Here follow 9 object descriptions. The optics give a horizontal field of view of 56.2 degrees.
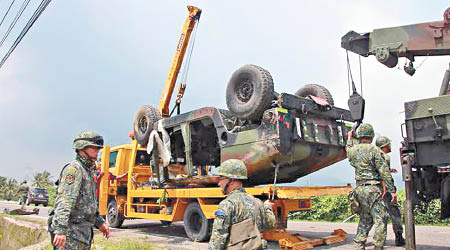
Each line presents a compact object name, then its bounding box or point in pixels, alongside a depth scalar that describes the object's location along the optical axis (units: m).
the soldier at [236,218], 3.19
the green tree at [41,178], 50.06
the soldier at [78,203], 3.81
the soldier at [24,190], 22.31
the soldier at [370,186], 6.07
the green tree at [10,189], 47.36
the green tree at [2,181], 55.03
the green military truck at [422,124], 5.74
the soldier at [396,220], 7.15
